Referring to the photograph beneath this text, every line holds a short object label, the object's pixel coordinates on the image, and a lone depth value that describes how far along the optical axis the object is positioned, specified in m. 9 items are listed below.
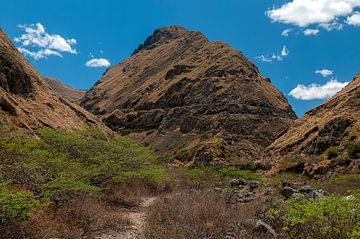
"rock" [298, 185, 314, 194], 17.62
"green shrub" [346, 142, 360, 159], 34.18
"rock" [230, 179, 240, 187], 26.30
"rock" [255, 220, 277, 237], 9.23
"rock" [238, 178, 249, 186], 26.42
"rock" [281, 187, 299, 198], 16.56
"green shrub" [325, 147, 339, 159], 36.23
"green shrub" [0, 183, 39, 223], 7.71
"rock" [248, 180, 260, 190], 23.42
